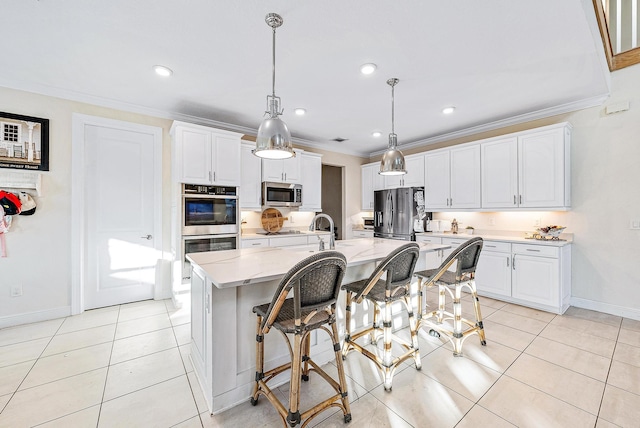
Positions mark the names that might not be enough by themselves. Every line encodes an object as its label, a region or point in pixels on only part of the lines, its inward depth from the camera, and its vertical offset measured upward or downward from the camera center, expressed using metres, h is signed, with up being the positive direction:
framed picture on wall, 2.93 +0.77
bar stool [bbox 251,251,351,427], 1.43 -0.59
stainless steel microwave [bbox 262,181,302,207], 4.50 +0.31
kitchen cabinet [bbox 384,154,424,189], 5.04 +0.71
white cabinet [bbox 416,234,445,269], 4.52 -0.70
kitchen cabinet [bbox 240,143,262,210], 4.28 +0.52
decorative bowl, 3.50 -0.23
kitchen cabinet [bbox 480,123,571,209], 3.49 +0.60
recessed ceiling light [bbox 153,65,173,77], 2.66 +1.41
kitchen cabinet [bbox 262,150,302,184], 4.51 +0.72
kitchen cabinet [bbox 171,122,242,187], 3.56 +0.79
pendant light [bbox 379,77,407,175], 2.84 +0.55
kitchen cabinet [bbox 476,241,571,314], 3.35 -0.82
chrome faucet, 2.38 -0.24
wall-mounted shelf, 2.92 +0.35
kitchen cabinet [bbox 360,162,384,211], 5.71 +0.65
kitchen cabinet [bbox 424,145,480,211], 4.32 +0.58
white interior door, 3.44 -0.03
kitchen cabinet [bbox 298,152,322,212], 5.02 +0.60
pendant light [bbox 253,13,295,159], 2.02 +0.60
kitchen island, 1.71 -0.74
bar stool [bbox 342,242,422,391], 1.92 -0.62
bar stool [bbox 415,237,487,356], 2.37 -0.62
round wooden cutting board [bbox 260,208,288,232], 4.61 -0.12
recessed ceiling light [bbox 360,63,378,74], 2.60 +1.40
